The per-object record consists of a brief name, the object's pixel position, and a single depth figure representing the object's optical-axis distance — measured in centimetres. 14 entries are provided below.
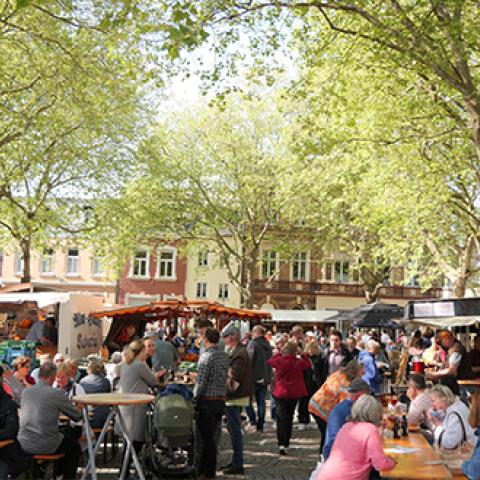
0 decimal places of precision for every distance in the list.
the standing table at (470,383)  1287
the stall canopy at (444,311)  1338
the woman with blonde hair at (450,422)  716
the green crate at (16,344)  1668
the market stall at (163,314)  2028
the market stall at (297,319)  4091
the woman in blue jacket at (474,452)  587
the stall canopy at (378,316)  2227
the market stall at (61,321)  1938
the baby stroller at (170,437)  873
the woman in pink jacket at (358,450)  548
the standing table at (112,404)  728
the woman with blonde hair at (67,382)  945
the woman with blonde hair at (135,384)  863
